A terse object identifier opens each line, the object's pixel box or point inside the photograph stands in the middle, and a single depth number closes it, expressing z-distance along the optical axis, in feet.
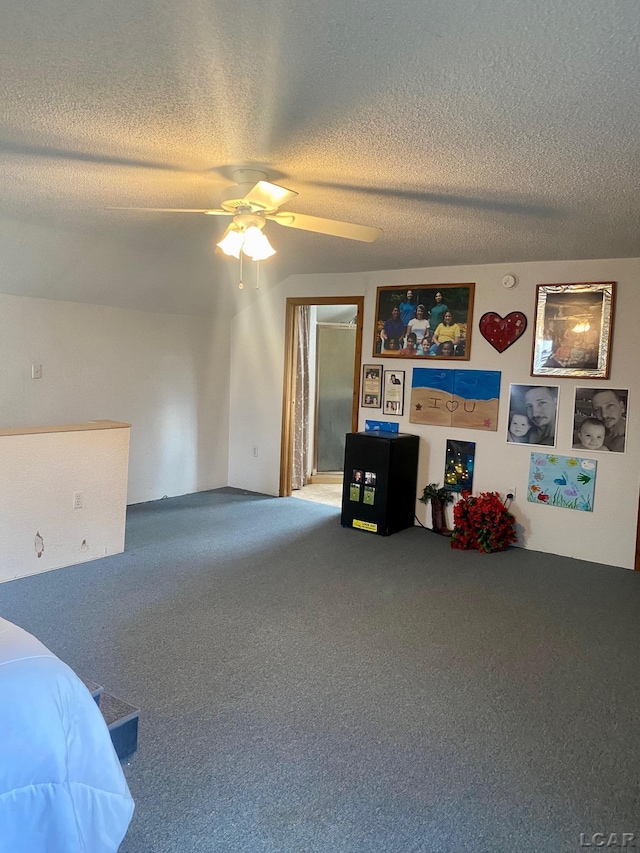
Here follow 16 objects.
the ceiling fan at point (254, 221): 9.18
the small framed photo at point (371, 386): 18.11
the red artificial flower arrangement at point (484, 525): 15.33
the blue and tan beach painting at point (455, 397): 16.17
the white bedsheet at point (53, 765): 4.55
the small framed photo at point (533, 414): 15.31
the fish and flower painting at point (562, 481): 14.89
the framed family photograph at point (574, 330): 14.51
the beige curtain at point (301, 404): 22.02
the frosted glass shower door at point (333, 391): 23.94
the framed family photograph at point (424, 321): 16.47
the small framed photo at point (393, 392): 17.72
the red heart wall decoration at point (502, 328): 15.62
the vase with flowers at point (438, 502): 16.81
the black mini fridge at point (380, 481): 16.26
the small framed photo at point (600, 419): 14.46
